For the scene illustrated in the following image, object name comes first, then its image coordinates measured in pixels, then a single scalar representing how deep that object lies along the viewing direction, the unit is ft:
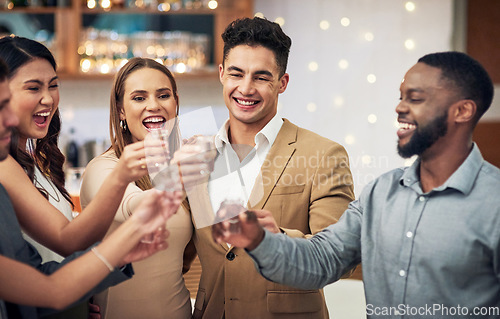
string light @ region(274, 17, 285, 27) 14.97
